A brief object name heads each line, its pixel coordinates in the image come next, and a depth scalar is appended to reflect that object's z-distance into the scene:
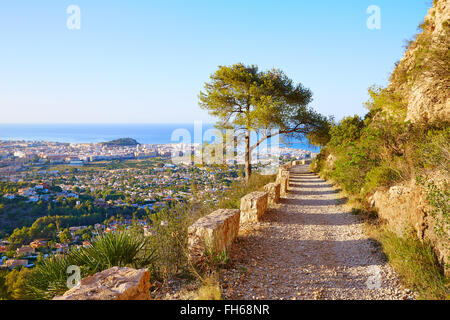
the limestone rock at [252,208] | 7.70
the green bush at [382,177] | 7.21
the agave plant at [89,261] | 3.59
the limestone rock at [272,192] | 10.19
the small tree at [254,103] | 14.89
